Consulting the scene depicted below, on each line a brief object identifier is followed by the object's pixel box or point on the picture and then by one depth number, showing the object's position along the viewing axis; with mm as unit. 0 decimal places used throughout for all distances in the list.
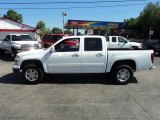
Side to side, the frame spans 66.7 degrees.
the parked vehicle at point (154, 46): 11051
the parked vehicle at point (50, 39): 11143
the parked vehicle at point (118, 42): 11059
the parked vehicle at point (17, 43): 8048
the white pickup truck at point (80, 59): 4380
